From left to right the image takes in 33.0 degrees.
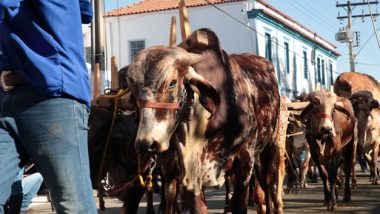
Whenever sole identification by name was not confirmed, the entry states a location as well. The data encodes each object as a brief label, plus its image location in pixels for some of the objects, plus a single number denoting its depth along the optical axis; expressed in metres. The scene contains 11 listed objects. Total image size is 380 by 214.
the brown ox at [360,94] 13.63
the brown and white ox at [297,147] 12.19
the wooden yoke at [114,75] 7.43
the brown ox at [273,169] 7.90
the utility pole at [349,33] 44.66
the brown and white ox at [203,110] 4.85
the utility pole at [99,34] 14.26
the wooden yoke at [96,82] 7.28
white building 28.03
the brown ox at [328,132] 10.62
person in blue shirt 2.83
